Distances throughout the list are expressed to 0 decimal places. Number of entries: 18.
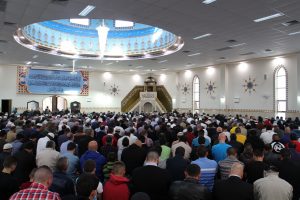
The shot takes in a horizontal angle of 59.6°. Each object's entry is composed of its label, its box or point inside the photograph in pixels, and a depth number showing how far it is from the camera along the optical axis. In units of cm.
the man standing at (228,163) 378
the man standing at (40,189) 209
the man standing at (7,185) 290
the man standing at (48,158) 406
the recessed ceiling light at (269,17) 845
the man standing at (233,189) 272
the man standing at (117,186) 302
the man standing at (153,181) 318
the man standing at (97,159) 409
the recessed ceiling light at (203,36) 1125
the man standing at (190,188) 279
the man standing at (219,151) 472
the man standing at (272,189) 281
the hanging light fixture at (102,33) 1159
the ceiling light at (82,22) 1786
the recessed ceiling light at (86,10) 824
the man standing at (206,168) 364
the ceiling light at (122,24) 1864
